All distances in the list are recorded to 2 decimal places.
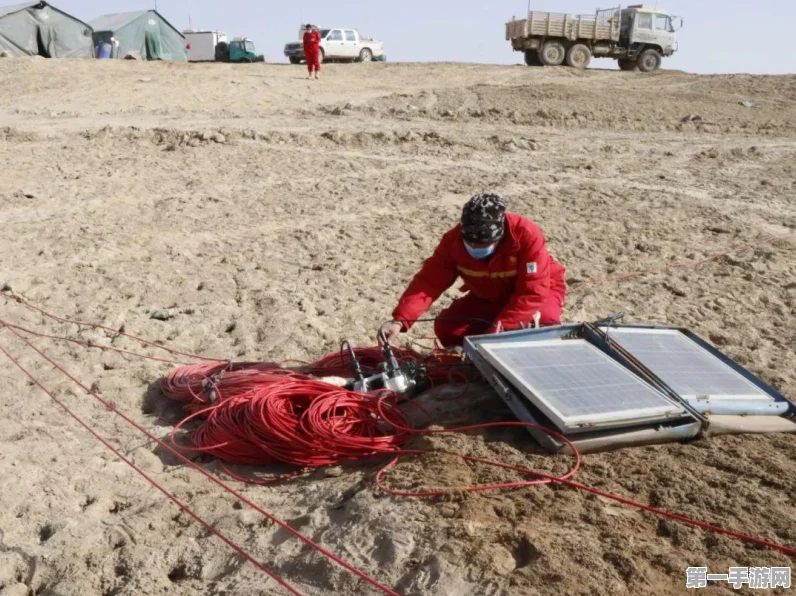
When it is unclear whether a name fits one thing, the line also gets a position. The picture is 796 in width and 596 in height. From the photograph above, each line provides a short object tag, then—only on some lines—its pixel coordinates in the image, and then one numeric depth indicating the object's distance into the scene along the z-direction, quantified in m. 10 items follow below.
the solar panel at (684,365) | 4.38
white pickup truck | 28.28
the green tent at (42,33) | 23.47
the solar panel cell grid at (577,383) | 3.95
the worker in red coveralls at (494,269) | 4.81
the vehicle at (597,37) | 24.22
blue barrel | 25.89
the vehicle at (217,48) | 33.50
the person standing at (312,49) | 20.19
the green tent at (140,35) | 26.50
